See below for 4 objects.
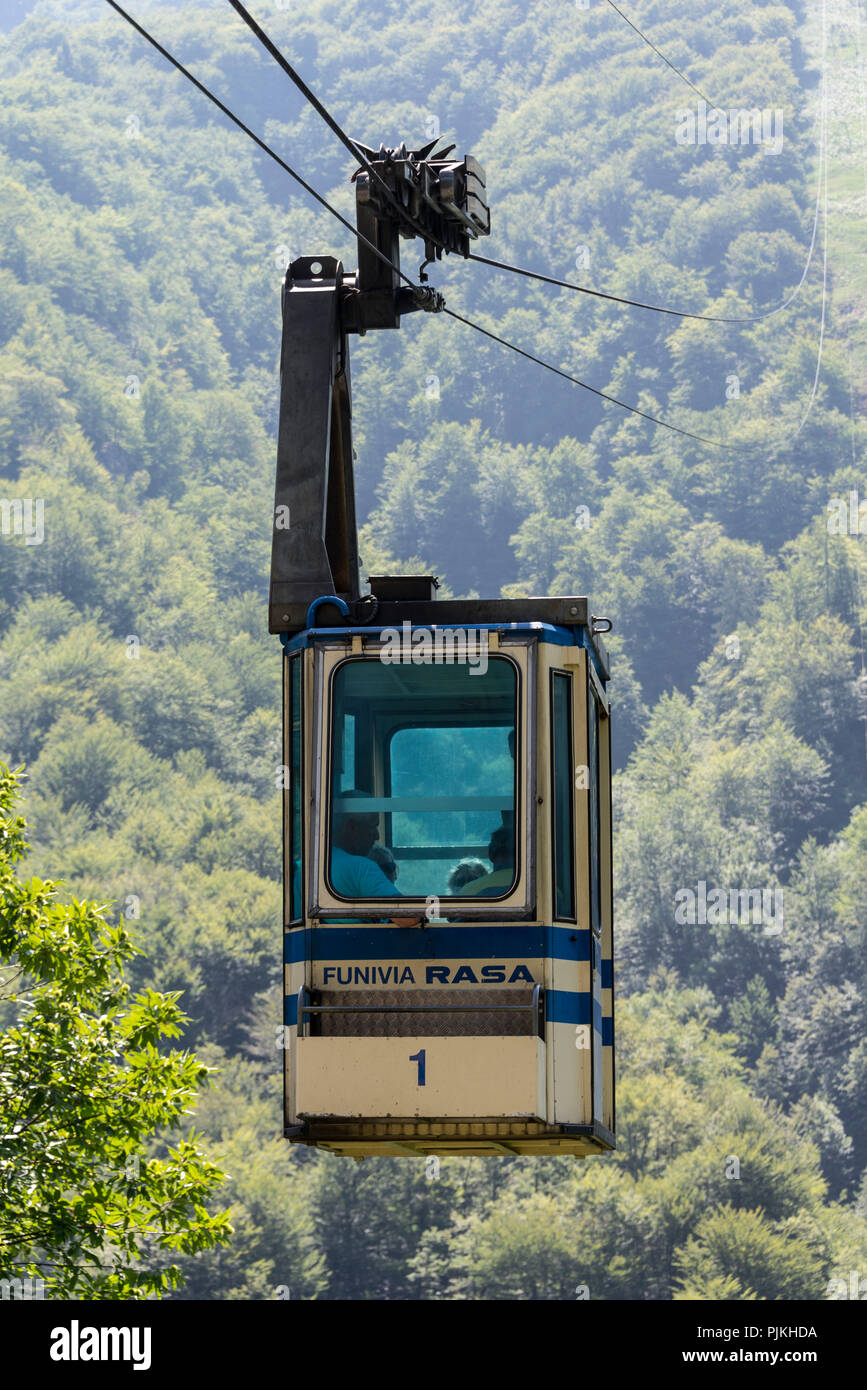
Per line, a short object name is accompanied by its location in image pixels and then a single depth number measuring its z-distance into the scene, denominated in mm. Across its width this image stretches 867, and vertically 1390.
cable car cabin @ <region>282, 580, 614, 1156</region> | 15758
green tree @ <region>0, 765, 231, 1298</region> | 26937
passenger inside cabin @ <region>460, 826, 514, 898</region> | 16047
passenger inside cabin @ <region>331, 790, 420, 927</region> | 16125
